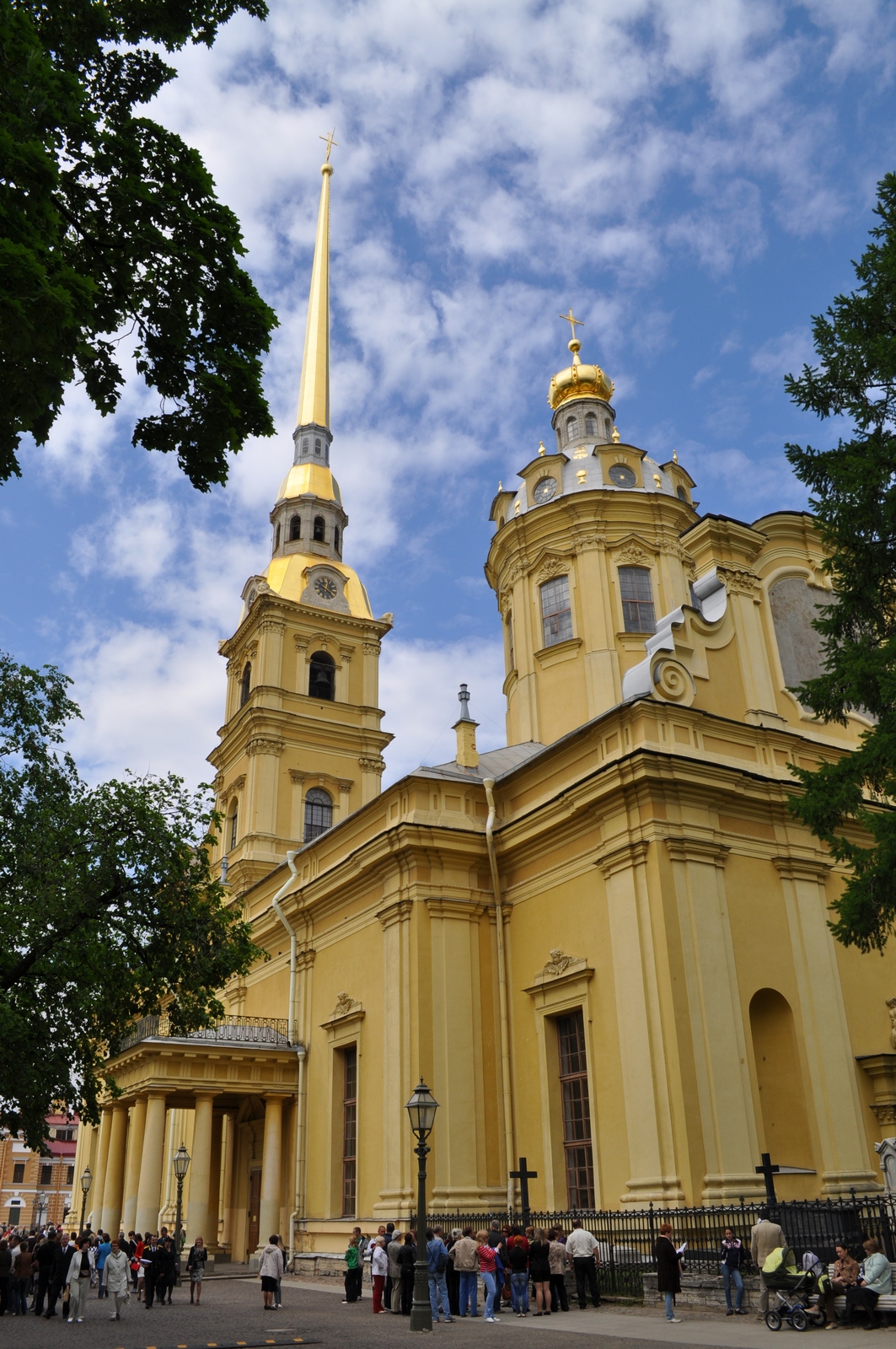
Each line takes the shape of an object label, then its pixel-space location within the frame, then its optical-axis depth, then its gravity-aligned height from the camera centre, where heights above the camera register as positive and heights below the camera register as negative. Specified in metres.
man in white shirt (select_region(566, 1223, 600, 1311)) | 14.76 -0.74
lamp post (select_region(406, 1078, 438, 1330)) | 13.18 -0.78
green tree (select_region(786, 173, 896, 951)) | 13.12 +7.15
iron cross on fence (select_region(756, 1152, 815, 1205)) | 13.71 +0.21
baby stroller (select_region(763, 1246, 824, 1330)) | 11.77 -1.01
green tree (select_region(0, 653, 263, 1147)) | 15.46 +3.89
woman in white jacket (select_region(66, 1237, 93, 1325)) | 16.73 -0.97
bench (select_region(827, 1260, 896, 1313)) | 11.45 -1.07
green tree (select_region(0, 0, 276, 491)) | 7.29 +6.85
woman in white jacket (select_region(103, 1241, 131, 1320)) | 16.59 -0.89
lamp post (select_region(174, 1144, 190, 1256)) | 22.62 +0.78
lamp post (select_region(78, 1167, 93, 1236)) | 32.88 +0.83
